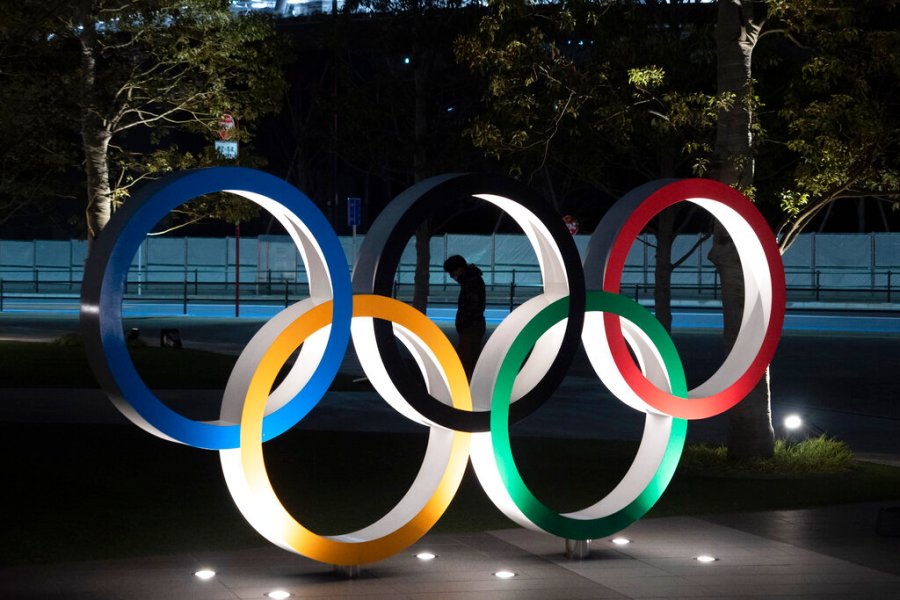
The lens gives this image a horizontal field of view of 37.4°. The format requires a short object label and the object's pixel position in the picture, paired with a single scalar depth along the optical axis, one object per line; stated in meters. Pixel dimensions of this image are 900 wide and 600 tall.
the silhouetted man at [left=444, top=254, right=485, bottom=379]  14.31
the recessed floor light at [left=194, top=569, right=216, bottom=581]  8.30
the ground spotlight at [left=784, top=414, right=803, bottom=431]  14.66
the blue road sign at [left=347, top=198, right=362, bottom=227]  36.25
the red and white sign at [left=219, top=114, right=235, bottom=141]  25.55
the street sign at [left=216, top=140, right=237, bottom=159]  26.38
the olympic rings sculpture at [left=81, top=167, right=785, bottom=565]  7.69
